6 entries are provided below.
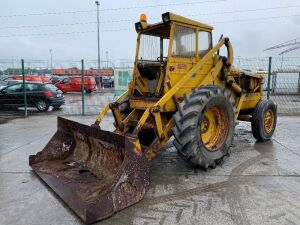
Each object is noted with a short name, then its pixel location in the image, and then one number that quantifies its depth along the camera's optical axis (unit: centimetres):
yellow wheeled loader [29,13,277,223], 323
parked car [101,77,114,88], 2945
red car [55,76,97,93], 2166
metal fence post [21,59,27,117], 994
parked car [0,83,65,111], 1139
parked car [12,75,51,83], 2176
